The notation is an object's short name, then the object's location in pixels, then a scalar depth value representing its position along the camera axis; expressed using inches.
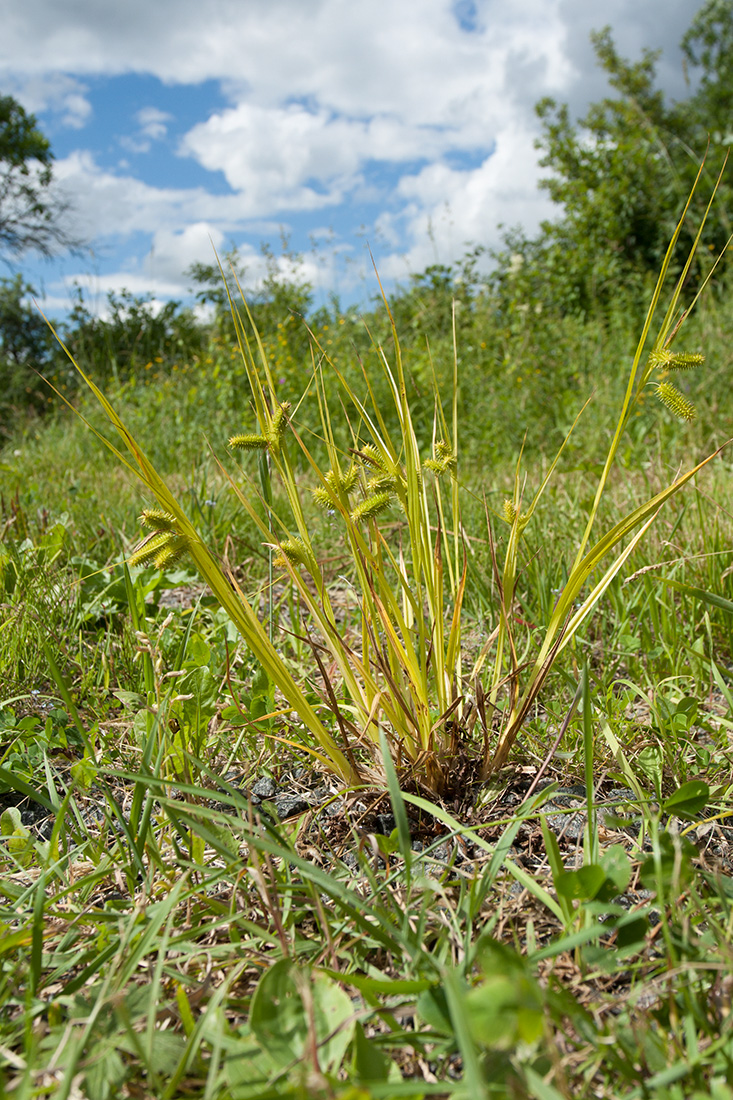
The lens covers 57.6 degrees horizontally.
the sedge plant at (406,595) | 38.6
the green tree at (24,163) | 563.5
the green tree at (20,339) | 377.7
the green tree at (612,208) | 272.2
